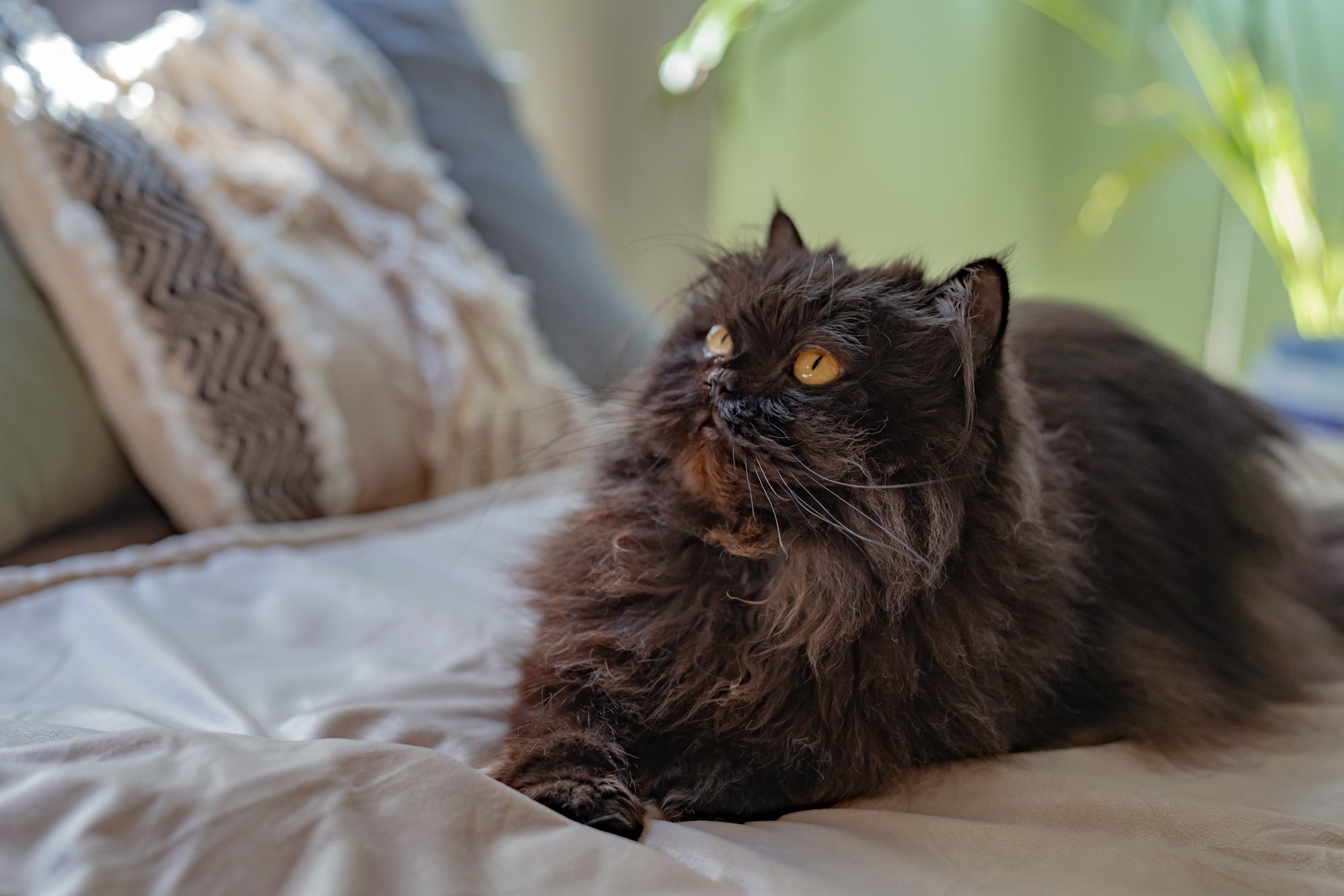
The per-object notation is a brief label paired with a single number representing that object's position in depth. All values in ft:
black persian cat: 2.58
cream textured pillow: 4.14
